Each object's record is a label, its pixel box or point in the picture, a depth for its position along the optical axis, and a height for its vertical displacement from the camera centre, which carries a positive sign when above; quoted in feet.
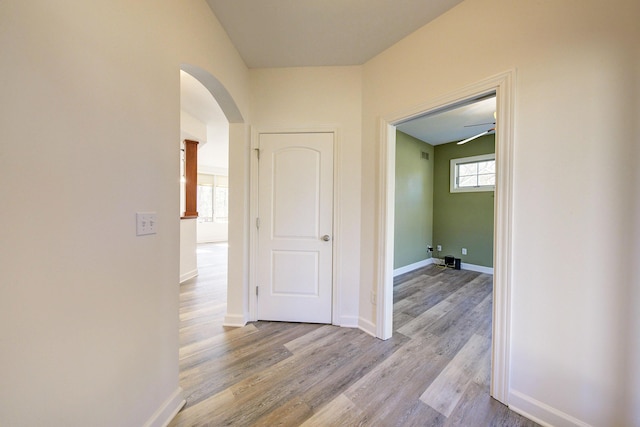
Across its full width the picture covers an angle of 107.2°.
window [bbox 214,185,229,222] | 27.91 +0.97
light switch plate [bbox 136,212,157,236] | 3.72 -0.21
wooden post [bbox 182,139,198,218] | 12.82 +1.91
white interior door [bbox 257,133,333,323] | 7.79 -0.50
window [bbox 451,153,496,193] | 14.39 +2.61
